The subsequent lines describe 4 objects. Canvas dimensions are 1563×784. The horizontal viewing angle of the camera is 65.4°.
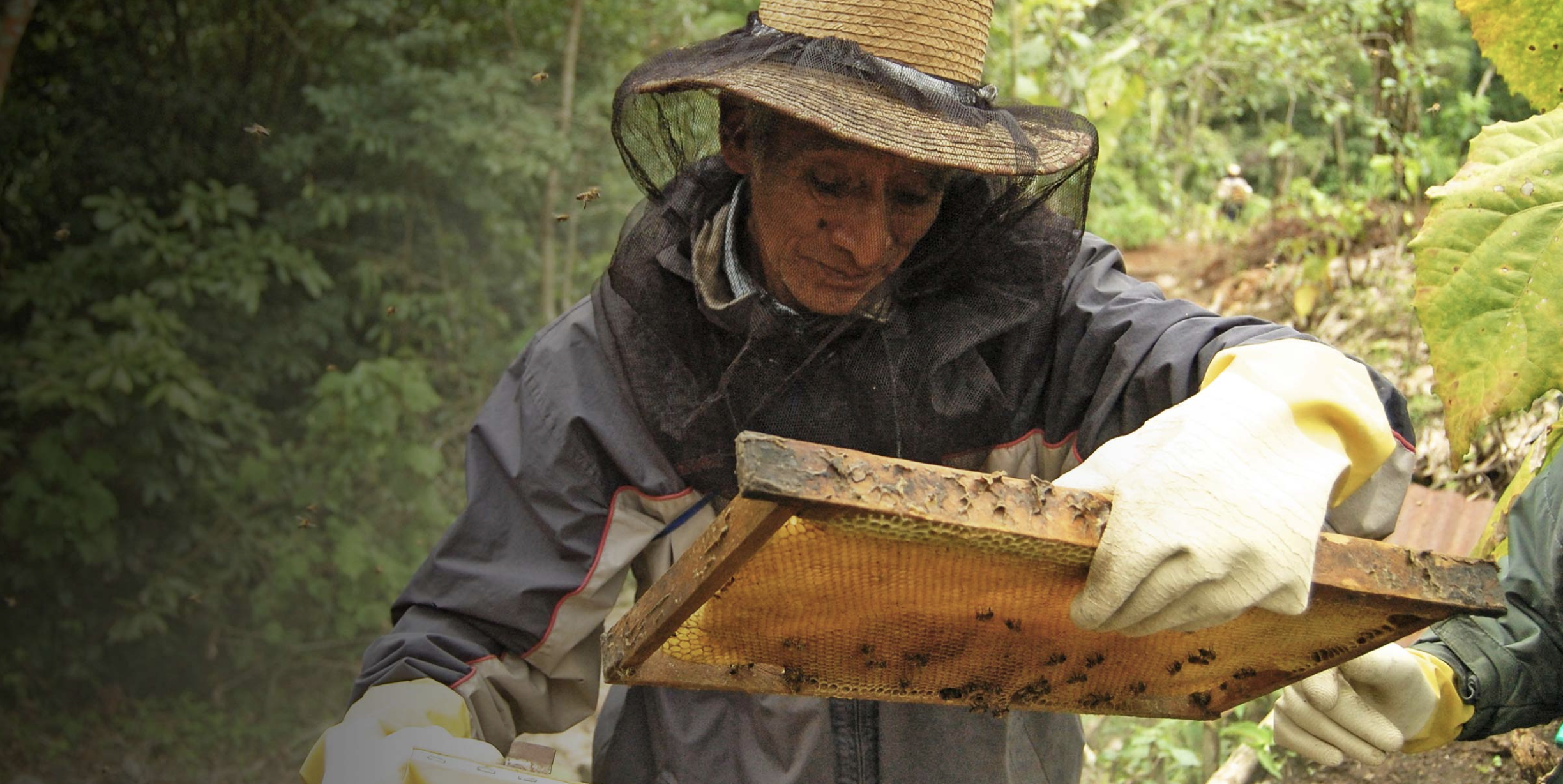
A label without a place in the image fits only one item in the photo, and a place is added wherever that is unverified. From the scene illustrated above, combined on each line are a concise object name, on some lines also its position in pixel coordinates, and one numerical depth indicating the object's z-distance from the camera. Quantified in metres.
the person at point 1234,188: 6.12
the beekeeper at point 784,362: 2.10
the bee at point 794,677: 1.87
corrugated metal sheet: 3.09
